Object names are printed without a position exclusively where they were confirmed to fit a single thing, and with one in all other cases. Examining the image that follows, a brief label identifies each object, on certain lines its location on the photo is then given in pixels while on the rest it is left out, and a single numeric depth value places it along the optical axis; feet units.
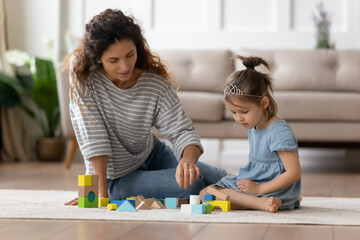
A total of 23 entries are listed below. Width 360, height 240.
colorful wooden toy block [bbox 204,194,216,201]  10.89
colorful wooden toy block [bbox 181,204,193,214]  10.28
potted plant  20.83
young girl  10.56
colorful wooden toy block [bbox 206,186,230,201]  10.64
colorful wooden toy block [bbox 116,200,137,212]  10.38
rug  9.81
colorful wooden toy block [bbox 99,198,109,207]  10.83
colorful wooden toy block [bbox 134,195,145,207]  10.75
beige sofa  16.94
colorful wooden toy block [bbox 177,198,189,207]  11.03
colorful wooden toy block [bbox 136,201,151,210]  10.59
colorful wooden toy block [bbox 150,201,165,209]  10.72
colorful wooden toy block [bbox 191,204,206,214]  10.25
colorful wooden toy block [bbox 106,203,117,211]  10.44
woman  10.86
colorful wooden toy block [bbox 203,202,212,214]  10.29
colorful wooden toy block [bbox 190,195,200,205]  10.44
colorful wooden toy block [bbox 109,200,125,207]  10.56
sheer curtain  21.28
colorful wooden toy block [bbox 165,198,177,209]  10.78
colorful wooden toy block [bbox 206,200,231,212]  10.61
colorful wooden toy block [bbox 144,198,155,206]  10.68
